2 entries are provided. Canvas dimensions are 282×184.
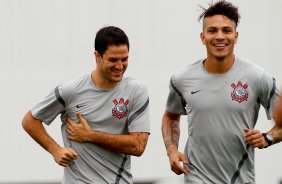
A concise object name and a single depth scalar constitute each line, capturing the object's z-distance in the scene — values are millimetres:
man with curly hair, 13391
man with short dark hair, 13555
